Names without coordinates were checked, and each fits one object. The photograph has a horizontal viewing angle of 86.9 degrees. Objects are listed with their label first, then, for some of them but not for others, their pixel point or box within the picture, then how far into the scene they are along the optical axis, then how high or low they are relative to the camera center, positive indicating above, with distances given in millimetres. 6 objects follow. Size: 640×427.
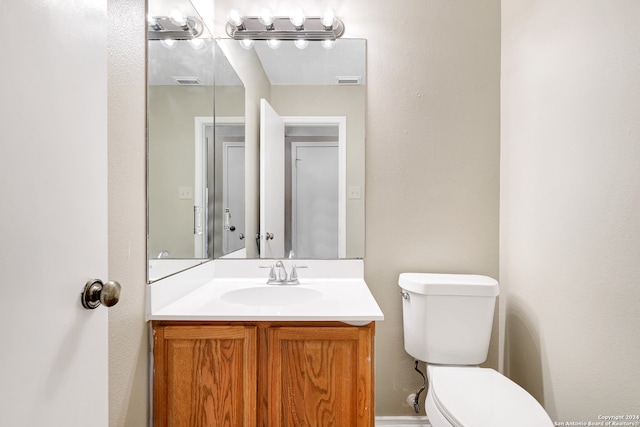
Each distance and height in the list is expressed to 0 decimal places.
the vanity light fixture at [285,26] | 1674 +898
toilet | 1355 -555
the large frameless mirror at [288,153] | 1753 +269
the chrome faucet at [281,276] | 1649 -356
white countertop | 1174 -390
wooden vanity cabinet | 1165 -595
